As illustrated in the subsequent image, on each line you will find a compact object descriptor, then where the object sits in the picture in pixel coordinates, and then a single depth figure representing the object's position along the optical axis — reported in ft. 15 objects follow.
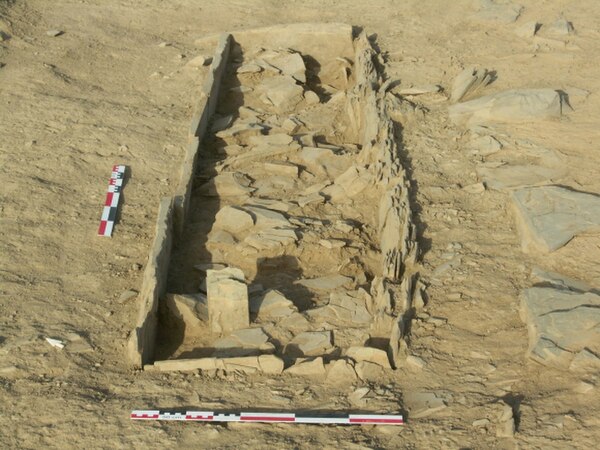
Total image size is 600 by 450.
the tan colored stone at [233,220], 25.21
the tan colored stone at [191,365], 19.12
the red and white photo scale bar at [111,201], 24.68
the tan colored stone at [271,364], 18.98
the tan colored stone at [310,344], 19.98
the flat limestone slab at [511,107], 27.91
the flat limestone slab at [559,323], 18.04
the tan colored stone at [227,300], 20.62
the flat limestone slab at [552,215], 21.97
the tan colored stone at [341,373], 18.62
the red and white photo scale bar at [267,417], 17.04
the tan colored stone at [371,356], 18.79
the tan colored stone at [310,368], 18.92
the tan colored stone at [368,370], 18.57
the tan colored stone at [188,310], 21.12
